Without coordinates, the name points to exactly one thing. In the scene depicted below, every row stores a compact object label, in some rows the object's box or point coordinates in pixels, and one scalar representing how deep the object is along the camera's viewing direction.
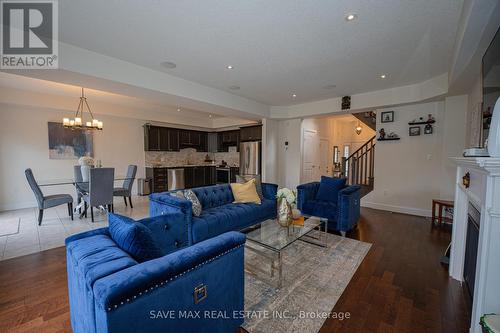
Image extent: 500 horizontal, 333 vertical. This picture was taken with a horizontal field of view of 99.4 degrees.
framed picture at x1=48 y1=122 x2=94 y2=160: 5.39
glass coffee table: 2.23
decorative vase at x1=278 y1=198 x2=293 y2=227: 2.61
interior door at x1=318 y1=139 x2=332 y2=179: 7.70
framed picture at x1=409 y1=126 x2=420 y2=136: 4.66
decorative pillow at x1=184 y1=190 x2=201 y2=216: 2.90
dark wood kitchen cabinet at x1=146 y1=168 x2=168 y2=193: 6.89
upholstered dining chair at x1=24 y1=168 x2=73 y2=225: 3.72
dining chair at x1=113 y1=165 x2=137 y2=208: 4.90
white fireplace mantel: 1.30
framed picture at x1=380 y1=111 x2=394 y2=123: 4.98
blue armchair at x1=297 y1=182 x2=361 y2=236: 3.44
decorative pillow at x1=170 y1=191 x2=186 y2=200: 2.95
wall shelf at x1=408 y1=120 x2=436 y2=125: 4.47
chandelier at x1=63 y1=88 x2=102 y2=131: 4.47
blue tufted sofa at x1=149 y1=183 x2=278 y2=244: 2.68
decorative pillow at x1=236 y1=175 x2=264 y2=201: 3.95
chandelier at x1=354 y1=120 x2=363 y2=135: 8.71
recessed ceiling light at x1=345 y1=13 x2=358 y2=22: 2.16
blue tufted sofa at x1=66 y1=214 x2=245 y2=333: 0.95
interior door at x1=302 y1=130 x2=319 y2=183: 6.75
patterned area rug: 1.71
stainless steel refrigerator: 6.79
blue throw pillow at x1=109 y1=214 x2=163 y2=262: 1.32
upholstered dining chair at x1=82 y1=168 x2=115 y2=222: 3.94
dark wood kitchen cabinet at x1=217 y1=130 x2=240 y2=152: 8.29
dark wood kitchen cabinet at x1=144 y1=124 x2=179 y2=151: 6.96
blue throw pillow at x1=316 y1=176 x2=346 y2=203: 3.94
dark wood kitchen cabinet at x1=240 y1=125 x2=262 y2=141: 7.03
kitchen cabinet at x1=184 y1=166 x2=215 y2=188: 7.80
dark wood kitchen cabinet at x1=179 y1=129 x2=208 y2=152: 7.94
